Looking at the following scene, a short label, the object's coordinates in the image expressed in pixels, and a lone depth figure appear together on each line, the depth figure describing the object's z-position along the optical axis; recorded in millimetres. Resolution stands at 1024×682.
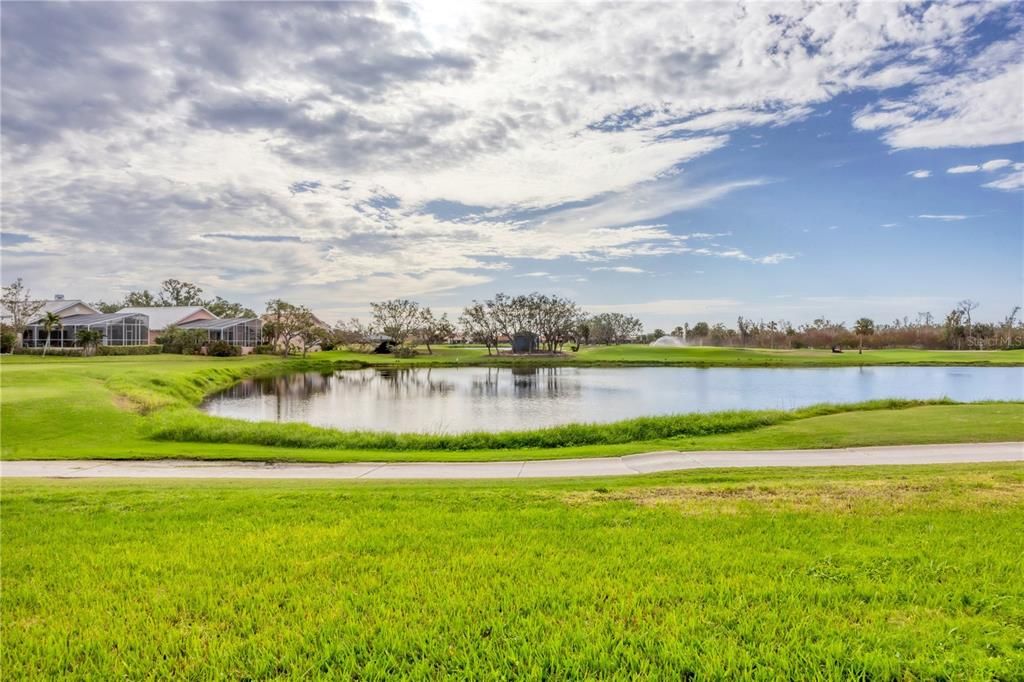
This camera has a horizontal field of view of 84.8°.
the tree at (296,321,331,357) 66125
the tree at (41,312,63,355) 51906
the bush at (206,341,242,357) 57531
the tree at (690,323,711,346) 112938
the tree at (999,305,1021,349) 80250
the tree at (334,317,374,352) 81938
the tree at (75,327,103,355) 52312
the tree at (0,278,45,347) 54562
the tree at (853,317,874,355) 81900
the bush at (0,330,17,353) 52281
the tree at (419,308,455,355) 80000
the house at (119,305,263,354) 66331
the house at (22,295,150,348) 56500
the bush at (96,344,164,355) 53031
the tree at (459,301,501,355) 78438
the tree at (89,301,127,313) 90000
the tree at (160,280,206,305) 97625
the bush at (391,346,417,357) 73375
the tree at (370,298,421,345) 79250
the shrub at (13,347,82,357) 51794
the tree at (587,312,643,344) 115106
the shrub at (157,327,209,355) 58156
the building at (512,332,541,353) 78750
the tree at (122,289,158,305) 94188
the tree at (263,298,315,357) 65062
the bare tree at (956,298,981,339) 82500
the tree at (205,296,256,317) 92000
